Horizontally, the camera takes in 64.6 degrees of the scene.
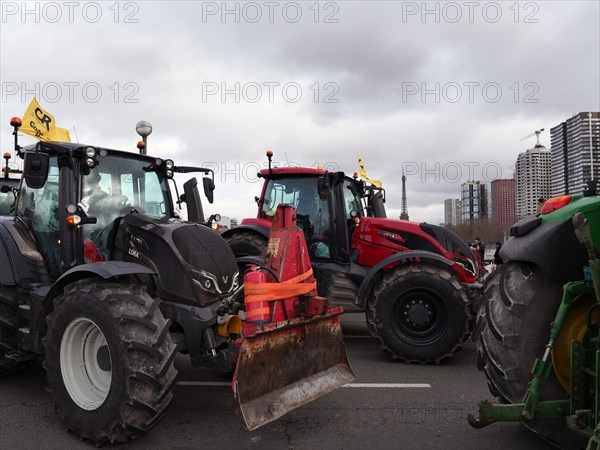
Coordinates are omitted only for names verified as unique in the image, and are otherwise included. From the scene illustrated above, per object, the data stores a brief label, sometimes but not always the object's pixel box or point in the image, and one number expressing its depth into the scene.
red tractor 5.83
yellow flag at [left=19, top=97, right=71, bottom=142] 4.66
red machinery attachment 3.50
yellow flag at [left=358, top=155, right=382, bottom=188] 7.94
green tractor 2.76
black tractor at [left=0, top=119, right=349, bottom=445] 3.46
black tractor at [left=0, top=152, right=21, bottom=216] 8.80
